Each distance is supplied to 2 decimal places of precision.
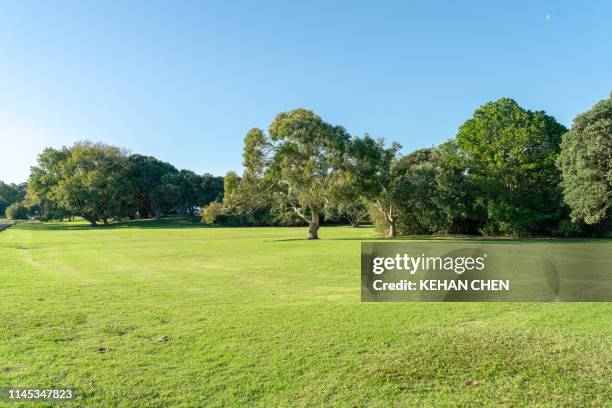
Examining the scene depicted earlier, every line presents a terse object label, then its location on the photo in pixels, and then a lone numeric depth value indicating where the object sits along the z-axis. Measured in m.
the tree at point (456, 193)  43.09
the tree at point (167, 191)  85.44
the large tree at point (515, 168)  40.75
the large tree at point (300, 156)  35.34
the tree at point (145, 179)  87.56
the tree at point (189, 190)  88.49
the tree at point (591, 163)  31.69
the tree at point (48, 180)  74.31
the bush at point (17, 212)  107.31
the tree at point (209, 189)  91.38
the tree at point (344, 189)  34.38
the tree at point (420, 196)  44.44
